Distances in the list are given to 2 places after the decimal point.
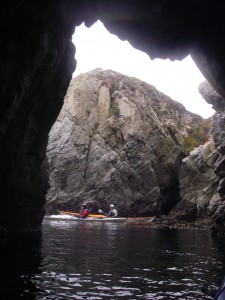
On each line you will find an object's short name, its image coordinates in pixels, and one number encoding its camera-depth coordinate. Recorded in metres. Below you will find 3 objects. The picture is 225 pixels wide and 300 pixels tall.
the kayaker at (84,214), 39.52
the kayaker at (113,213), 42.52
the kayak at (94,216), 40.42
